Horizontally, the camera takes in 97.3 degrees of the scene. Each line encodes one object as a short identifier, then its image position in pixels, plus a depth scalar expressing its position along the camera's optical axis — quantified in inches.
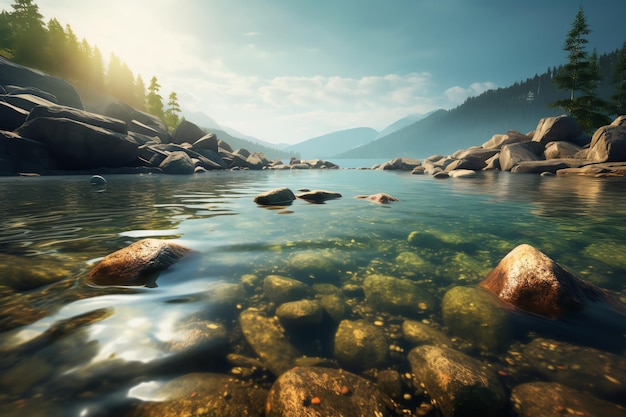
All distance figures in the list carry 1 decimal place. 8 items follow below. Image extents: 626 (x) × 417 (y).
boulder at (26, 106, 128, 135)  956.6
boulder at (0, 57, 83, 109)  1412.4
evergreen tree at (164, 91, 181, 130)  3051.2
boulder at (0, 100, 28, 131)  966.4
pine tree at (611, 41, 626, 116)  1909.4
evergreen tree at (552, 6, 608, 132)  1466.5
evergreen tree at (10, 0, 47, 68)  2290.8
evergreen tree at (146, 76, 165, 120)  2925.7
